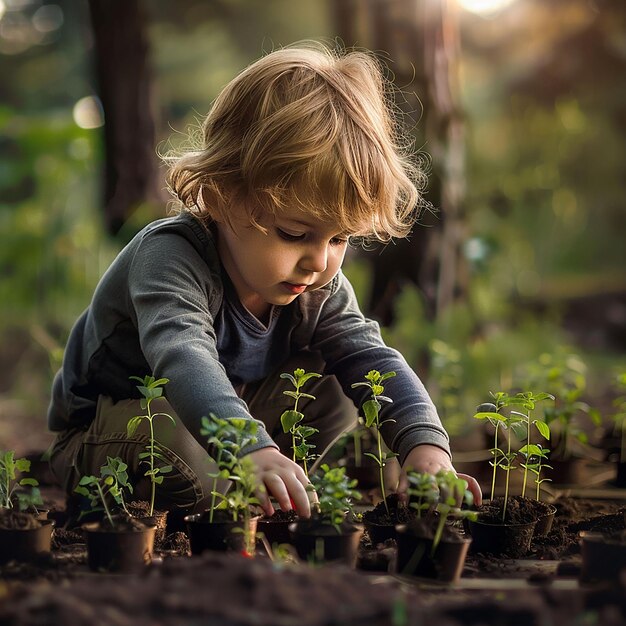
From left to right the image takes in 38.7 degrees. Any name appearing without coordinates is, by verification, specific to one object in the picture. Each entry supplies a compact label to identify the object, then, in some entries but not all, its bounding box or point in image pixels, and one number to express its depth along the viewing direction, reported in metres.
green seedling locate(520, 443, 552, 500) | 2.33
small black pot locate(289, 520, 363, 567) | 1.97
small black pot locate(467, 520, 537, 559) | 2.27
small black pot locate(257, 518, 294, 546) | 2.44
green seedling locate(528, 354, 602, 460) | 3.37
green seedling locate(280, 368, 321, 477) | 2.33
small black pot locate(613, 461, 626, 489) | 3.45
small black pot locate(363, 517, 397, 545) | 2.30
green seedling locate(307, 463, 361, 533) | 2.01
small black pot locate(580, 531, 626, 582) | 1.85
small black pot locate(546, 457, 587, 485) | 3.48
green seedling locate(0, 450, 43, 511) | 2.12
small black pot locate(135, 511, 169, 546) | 2.22
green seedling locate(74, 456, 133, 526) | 2.13
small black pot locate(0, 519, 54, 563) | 2.02
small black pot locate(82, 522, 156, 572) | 2.00
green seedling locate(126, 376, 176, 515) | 2.21
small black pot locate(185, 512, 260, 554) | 2.04
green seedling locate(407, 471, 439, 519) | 2.05
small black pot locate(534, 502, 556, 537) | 2.44
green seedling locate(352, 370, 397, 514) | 2.39
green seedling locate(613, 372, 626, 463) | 3.20
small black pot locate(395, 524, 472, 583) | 1.95
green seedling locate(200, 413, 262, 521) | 1.99
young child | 2.51
